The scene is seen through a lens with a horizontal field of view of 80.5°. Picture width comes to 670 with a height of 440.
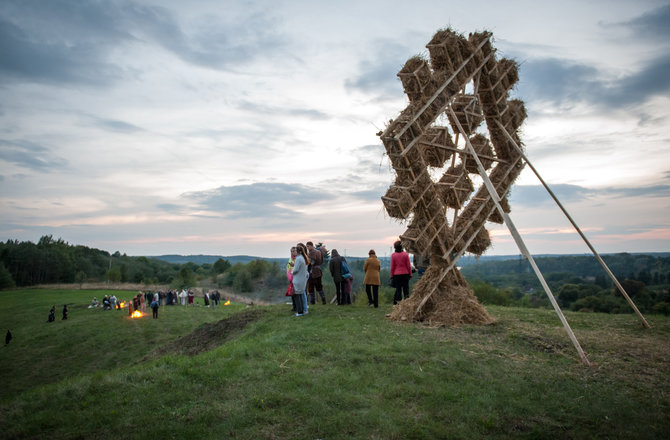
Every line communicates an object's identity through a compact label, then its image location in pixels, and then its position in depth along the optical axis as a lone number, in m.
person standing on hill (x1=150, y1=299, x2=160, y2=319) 27.02
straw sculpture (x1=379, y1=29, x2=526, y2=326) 11.55
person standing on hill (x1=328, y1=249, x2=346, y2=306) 16.28
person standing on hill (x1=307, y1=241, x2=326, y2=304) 16.34
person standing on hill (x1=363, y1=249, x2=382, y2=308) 15.27
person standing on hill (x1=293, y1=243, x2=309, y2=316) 13.72
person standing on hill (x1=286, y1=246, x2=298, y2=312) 14.20
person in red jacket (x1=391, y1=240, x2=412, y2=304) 14.90
